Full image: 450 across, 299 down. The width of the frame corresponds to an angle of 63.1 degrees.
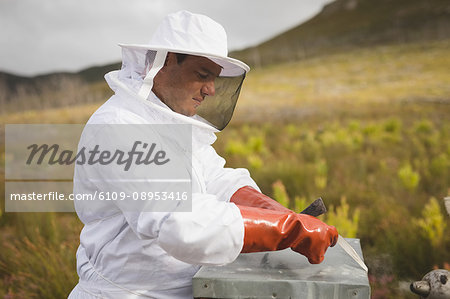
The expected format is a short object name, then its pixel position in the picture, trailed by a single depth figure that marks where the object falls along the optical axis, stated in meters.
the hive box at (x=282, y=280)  1.36
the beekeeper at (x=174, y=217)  1.29
